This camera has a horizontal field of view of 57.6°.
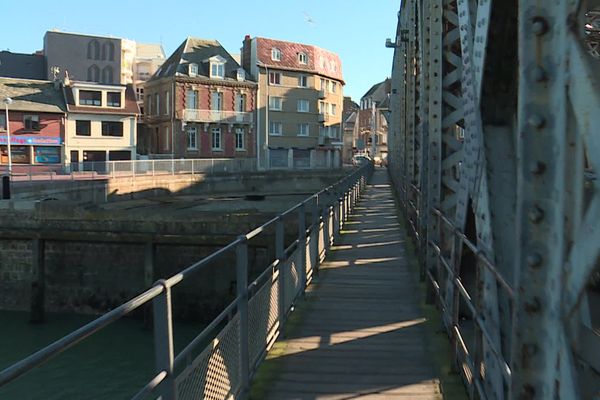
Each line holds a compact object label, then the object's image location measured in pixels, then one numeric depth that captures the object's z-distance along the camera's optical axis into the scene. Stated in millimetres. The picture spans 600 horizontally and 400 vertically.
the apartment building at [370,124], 103838
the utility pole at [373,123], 77531
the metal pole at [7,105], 37625
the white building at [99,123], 45594
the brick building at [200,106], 50125
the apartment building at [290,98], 55375
